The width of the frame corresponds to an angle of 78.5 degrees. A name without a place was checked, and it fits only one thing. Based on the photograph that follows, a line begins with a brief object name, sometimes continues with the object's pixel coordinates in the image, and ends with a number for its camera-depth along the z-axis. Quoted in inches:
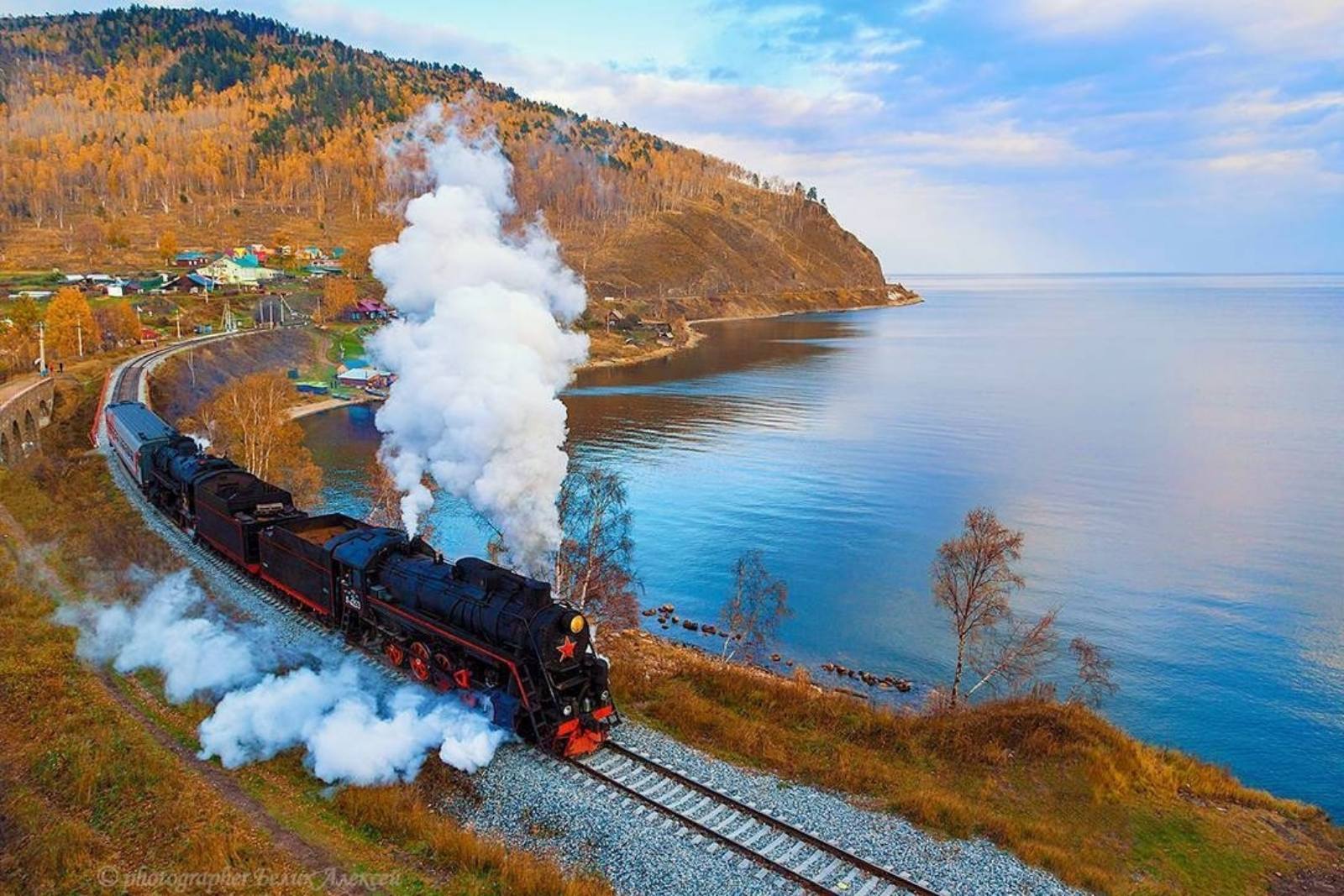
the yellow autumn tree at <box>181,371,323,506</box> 2046.0
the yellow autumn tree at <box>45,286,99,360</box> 3272.6
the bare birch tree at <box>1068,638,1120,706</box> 1325.5
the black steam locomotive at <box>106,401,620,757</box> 741.9
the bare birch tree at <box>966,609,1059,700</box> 1379.2
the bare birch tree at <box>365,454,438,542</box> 1798.7
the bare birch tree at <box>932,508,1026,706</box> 1232.2
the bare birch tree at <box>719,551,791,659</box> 1603.1
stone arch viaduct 2082.6
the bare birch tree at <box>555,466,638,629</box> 1419.8
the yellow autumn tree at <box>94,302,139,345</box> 3708.2
